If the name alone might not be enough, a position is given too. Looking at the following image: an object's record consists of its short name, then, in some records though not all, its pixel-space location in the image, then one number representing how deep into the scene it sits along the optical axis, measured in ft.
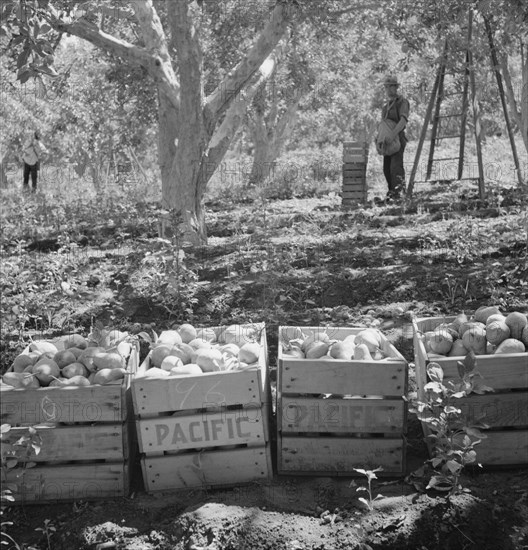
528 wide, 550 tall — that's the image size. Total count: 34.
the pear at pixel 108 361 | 11.53
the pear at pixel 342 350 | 11.60
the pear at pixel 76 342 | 12.60
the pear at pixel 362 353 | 11.53
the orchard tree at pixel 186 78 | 26.17
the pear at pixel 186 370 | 11.17
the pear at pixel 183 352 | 11.87
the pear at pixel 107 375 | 11.16
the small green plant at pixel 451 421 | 10.23
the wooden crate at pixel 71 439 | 10.87
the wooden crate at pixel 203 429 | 10.96
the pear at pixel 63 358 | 11.76
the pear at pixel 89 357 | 11.68
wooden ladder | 35.22
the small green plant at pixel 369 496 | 10.02
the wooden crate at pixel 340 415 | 11.21
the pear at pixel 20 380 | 11.00
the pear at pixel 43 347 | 12.45
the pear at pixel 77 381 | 11.05
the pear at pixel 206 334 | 13.32
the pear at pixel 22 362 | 11.86
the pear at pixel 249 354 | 11.75
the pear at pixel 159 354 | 11.82
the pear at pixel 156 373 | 11.03
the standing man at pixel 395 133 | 37.55
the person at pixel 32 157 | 55.79
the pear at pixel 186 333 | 12.90
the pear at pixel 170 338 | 12.38
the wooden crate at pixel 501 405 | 11.20
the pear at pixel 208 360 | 11.43
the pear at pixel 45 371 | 11.23
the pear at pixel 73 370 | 11.46
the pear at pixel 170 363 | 11.49
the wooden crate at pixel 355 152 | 41.63
